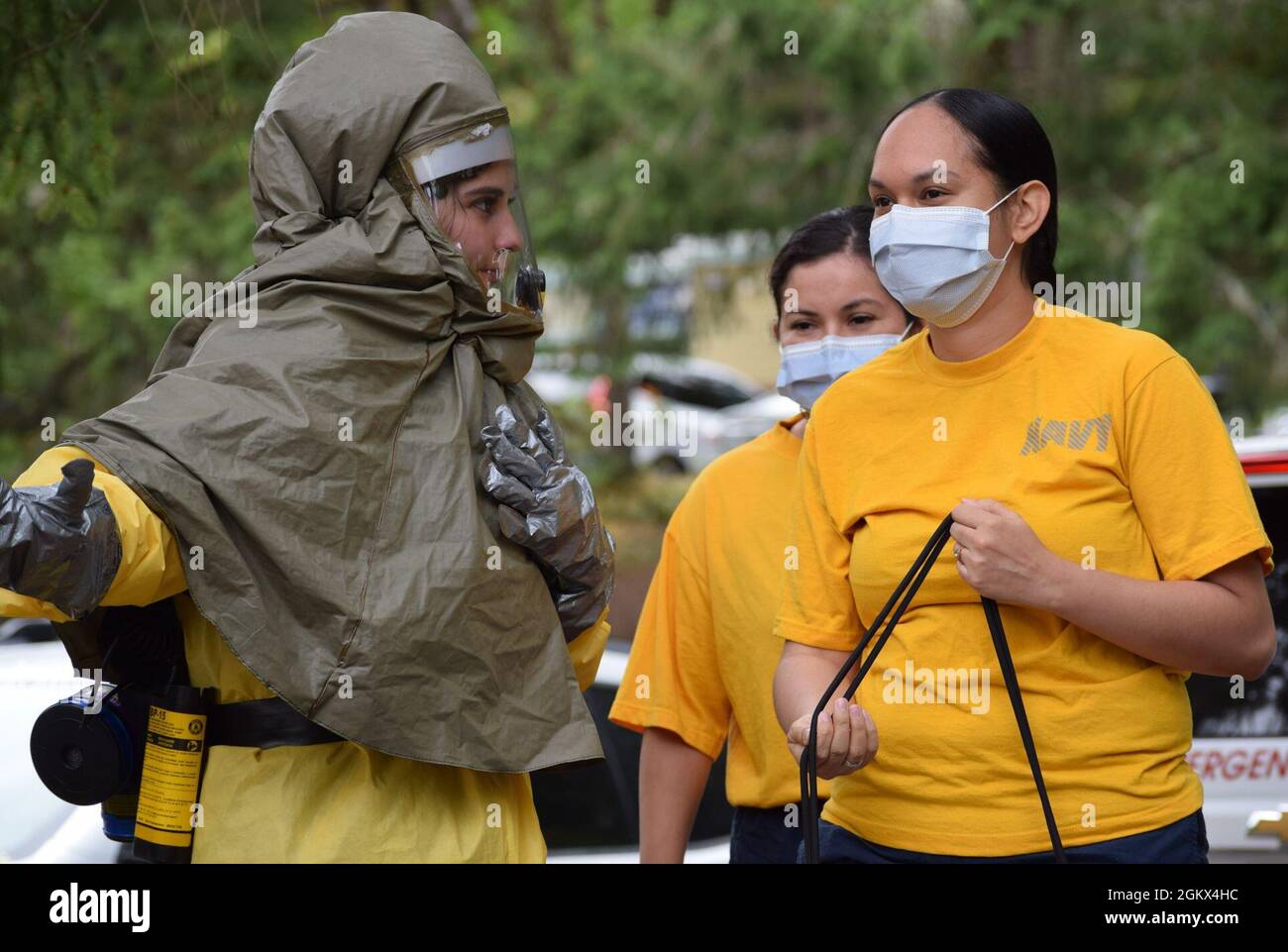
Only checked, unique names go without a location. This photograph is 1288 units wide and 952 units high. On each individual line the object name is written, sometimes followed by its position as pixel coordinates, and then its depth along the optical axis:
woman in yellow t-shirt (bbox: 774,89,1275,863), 2.23
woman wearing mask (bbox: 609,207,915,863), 3.18
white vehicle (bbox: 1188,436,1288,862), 4.00
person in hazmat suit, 2.26
